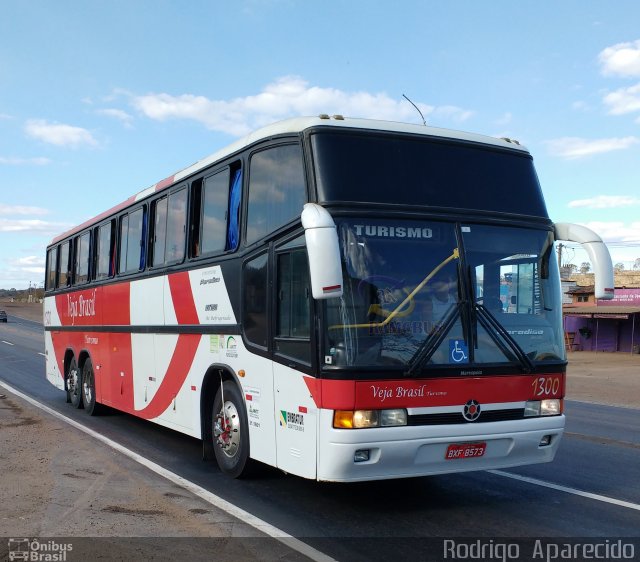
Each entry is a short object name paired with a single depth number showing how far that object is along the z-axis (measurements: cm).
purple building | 4084
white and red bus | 614
